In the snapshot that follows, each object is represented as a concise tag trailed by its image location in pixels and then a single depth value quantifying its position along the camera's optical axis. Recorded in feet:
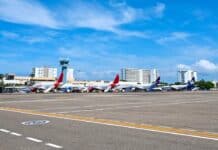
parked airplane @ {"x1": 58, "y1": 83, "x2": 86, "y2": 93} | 361.84
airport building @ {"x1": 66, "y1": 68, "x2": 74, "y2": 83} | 626.72
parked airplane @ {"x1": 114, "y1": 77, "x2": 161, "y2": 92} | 390.62
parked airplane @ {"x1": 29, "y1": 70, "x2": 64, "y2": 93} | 337.43
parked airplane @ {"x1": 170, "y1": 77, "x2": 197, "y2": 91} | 441.68
